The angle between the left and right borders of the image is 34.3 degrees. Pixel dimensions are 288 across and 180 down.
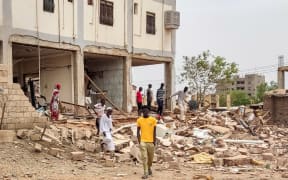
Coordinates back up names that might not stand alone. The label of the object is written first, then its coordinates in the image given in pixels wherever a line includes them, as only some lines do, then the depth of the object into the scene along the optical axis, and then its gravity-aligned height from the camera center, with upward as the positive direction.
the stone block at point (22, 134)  12.58 -1.41
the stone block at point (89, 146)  13.24 -1.85
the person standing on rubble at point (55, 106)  15.77 -0.84
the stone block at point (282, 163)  12.62 -2.29
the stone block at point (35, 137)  12.70 -1.51
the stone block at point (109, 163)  12.06 -2.12
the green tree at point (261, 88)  61.12 -0.97
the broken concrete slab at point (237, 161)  12.79 -2.20
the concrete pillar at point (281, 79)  31.11 +0.14
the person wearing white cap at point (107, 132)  13.23 -1.44
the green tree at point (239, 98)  61.97 -2.38
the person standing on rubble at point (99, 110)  14.14 -0.89
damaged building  18.41 +1.82
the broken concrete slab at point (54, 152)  12.20 -1.85
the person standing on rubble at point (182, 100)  20.80 -0.84
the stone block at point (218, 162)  12.79 -2.22
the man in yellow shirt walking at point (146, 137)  10.38 -1.24
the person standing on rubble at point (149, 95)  20.84 -0.62
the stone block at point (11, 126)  12.59 -1.20
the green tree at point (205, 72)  38.53 +0.78
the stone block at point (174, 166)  12.06 -2.19
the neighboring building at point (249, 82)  110.66 -0.21
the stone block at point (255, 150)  15.69 -2.36
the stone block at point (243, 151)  15.02 -2.30
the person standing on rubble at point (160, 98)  20.02 -0.71
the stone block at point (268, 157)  14.04 -2.29
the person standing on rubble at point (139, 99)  20.56 -0.78
